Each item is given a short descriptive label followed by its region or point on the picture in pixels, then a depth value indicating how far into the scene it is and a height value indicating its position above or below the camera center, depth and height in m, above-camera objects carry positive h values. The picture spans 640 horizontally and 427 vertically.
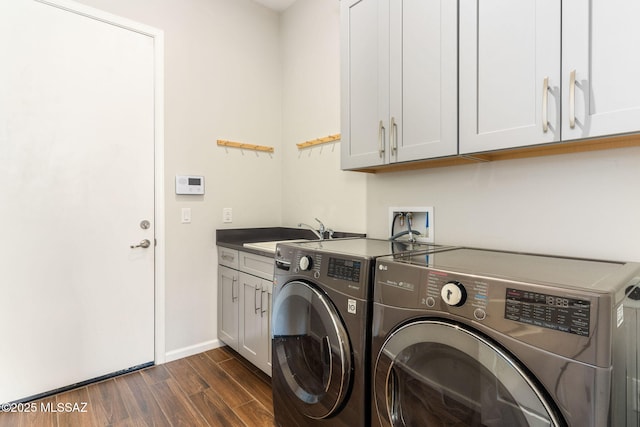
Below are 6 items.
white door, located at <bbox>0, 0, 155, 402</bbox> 1.91 +0.07
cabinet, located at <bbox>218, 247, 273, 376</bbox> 2.08 -0.68
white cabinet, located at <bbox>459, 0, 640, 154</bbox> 1.04 +0.51
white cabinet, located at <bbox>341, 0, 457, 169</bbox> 1.47 +0.67
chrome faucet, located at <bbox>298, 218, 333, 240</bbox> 2.48 -0.16
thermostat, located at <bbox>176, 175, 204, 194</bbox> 2.48 +0.19
